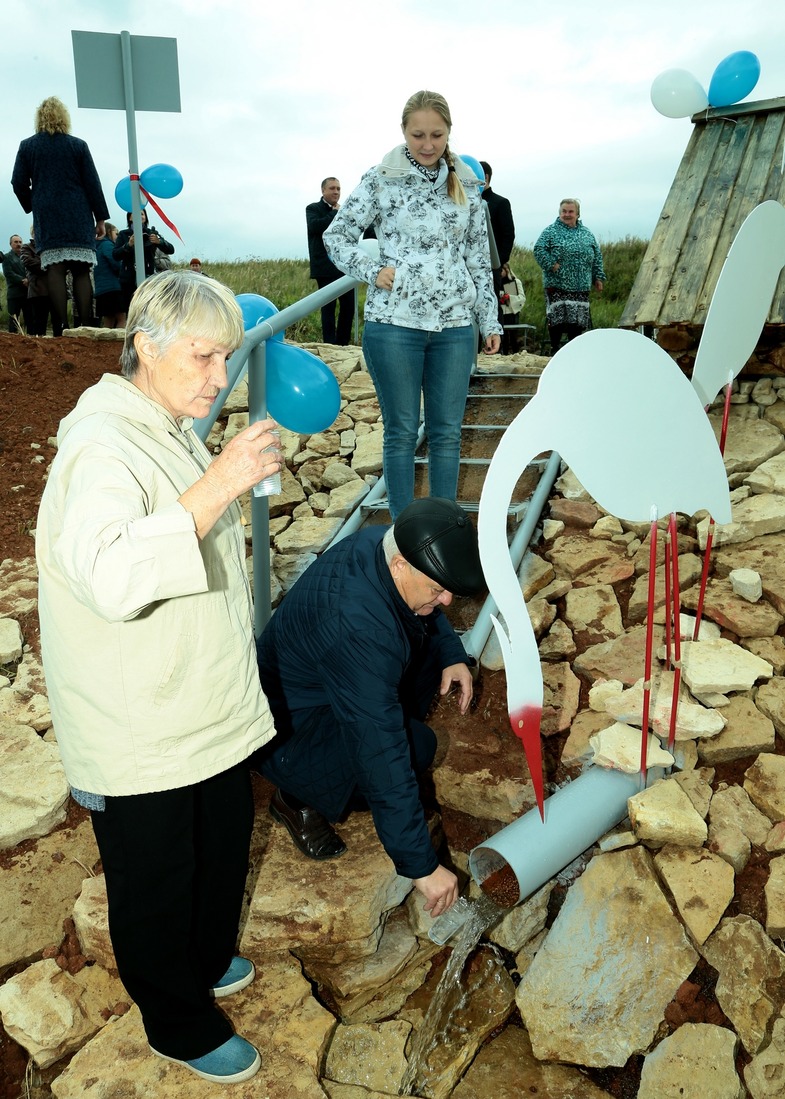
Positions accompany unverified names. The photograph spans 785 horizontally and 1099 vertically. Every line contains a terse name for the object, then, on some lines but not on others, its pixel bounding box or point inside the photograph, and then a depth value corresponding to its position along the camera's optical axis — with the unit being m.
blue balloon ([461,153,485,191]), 6.30
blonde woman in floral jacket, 3.27
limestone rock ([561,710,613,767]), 2.94
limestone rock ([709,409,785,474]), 4.27
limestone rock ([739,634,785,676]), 3.09
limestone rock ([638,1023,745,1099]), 2.08
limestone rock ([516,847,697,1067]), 2.25
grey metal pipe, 2.36
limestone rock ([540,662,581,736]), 3.10
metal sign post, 4.97
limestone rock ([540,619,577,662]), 3.39
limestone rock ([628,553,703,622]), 3.54
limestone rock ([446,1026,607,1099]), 2.24
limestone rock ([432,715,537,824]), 2.86
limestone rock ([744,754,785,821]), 2.58
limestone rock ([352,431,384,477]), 5.02
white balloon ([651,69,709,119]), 4.75
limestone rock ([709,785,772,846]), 2.54
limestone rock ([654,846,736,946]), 2.34
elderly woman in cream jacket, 1.47
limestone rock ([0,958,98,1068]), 2.27
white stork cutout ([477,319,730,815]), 1.87
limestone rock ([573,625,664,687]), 3.20
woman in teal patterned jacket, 6.61
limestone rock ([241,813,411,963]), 2.47
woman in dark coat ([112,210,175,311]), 6.75
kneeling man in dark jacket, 2.11
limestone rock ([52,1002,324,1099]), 2.09
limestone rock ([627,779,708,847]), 2.48
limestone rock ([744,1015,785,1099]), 2.04
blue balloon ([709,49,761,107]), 4.69
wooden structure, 4.41
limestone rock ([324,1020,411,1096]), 2.31
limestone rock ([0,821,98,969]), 2.54
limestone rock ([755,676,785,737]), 2.85
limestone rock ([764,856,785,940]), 2.31
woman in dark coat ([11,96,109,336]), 5.44
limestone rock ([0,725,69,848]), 2.85
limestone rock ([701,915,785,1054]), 2.16
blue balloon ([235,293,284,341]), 3.01
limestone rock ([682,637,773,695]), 2.94
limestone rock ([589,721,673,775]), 2.69
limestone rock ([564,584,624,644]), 3.48
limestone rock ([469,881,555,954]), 2.62
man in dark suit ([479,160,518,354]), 6.46
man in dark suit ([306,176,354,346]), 6.83
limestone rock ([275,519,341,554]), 4.33
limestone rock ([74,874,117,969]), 2.40
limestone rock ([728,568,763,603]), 3.35
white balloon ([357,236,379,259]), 3.83
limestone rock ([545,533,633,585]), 3.77
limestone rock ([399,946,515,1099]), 2.31
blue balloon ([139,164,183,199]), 7.21
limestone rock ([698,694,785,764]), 2.77
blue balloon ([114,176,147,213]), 8.16
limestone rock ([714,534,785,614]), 3.37
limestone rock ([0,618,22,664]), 3.61
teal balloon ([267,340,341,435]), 2.94
